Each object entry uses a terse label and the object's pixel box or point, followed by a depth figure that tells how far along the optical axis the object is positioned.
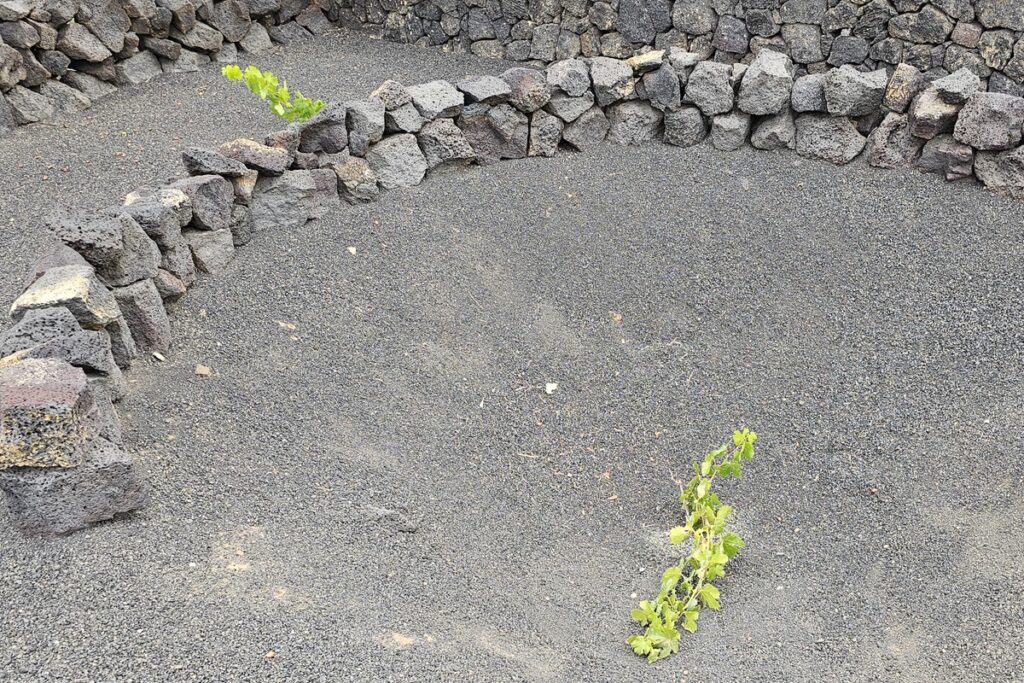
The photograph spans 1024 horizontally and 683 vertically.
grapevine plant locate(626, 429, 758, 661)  4.50
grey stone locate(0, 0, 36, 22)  9.35
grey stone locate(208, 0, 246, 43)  11.29
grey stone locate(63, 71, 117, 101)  10.07
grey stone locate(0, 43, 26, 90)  9.32
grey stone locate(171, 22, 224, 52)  10.94
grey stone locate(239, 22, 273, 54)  11.54
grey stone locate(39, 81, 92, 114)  9.80
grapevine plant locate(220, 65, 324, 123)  8.27
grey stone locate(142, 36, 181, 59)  10.69
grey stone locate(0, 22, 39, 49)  9.45
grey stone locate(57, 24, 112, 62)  9.92
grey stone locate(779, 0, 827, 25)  10.12
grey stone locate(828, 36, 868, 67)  10.07
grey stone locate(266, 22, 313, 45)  11.86
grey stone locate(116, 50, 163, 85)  10.45
